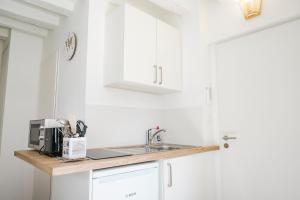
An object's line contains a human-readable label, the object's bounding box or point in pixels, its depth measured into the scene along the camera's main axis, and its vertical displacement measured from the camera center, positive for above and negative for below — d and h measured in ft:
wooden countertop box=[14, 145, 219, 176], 3.47 -0.82
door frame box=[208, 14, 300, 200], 6.74 +0.96
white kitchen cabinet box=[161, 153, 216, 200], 5.12 -1.62
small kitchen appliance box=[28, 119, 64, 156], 4.54 -0.40
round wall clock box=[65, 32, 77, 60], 6.77 +2.61
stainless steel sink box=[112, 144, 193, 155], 6.03 -0.88
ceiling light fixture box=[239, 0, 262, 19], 6.00 +3.45
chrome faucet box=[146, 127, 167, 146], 7.43 -0.53
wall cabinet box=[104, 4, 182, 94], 5.83 +2.12
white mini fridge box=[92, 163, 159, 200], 3.92 -1.33
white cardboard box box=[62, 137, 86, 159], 4.04 -0.56
